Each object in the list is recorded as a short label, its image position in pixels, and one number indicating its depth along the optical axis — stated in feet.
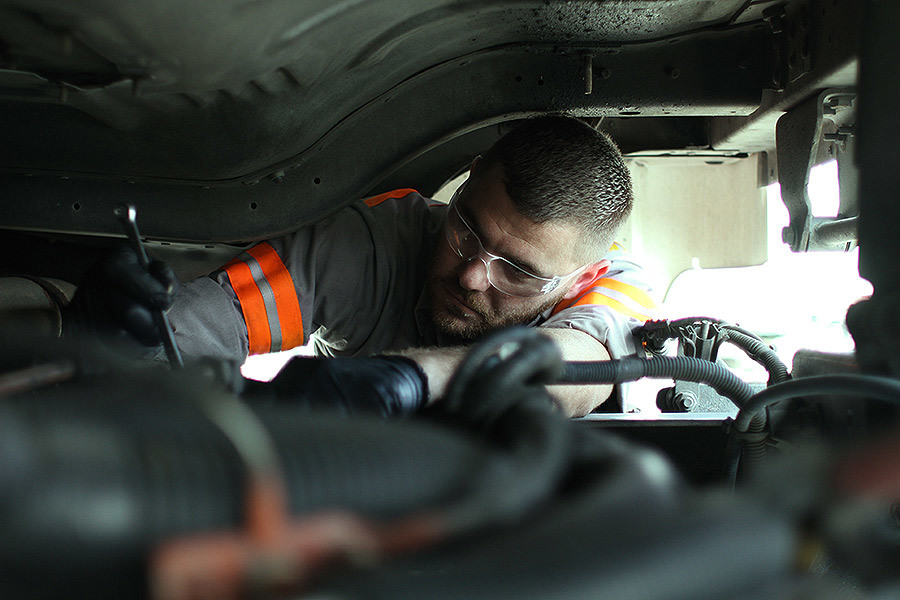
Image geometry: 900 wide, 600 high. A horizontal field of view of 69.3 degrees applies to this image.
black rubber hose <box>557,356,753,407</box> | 2.37
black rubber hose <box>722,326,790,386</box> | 2.96
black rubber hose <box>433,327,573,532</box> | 1.14
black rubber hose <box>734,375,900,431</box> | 1.77
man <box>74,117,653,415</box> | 4.39
